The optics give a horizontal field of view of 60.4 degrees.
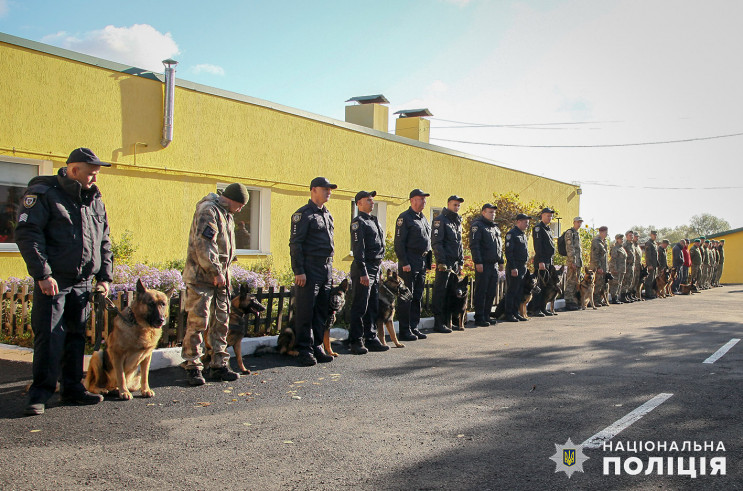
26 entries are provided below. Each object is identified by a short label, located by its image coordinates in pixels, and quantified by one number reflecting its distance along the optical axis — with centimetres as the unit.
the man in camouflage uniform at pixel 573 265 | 1550
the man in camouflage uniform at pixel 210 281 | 641
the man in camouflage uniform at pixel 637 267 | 1959
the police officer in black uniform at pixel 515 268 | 1285
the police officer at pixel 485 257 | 1189
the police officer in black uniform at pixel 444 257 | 1080
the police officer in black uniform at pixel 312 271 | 767
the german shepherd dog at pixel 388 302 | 889
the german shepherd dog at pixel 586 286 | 1570
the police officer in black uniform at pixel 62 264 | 514
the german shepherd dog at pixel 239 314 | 699
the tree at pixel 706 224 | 7644
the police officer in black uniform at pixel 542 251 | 1402
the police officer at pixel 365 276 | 848
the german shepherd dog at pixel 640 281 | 1988
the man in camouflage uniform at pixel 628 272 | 1891
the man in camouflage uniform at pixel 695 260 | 2584
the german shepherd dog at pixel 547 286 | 1403
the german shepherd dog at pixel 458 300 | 1084
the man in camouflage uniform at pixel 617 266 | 1820
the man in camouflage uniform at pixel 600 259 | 1662
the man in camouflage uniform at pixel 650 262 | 2080
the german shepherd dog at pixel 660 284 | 2123
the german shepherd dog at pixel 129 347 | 562
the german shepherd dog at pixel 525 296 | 1302
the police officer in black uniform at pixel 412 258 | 981
